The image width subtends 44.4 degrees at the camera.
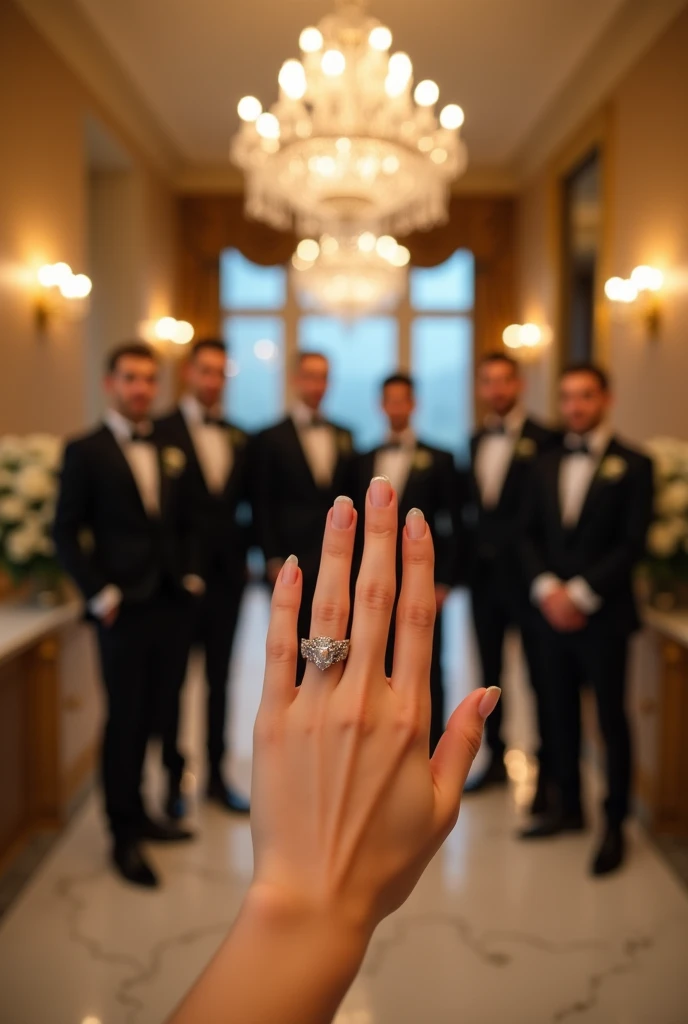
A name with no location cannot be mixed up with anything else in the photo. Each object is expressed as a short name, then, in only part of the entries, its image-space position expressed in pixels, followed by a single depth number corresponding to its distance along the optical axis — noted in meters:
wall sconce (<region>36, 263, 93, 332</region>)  3.96
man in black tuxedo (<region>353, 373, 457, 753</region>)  2.55
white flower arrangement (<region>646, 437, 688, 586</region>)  3.09
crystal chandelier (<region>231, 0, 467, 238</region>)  3.84
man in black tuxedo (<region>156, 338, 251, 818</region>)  3.54
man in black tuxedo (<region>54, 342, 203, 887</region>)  2.82
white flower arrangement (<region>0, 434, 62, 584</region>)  3.06
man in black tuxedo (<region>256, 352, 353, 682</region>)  3.53
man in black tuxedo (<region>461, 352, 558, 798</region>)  3.68
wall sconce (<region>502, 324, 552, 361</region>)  6.72
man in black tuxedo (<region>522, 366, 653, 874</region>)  2.96
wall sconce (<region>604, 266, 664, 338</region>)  4.14
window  8.41
